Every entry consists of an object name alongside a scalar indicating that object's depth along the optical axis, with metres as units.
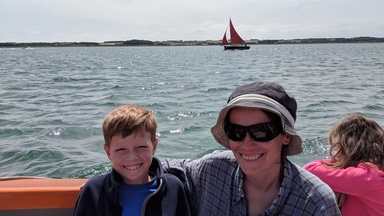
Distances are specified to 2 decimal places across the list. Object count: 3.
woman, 1.69
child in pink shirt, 2.10
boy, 1.97
